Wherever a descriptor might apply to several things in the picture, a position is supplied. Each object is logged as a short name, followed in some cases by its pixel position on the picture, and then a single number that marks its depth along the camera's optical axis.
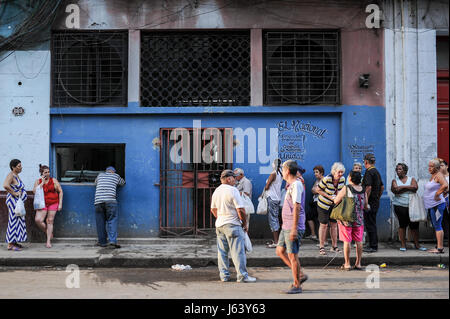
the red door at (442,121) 11.07
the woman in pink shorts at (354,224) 7.78
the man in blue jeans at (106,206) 9.77
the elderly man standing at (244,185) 9.81
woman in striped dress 9.44
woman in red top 9.82
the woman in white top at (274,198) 9.71
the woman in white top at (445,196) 9.15
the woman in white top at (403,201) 9.36
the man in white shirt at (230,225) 6.90
